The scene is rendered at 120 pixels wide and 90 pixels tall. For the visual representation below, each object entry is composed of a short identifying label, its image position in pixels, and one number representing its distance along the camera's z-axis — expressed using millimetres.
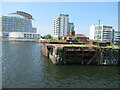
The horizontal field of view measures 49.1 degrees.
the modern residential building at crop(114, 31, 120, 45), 145375
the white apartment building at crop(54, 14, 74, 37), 177525
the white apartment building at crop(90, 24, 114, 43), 145000
